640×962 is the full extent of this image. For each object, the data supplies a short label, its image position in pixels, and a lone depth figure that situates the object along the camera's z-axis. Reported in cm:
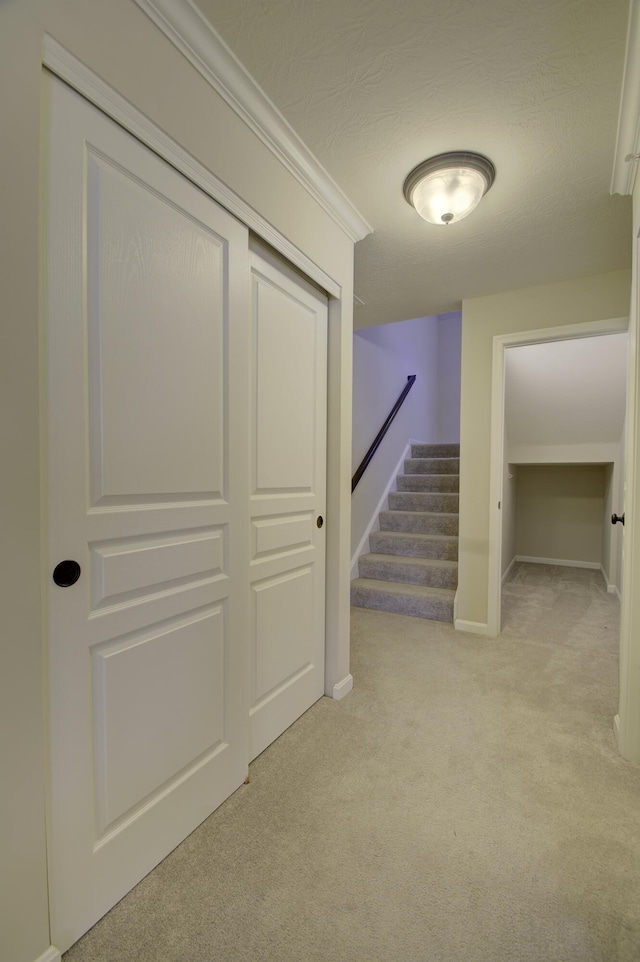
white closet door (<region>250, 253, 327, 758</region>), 162
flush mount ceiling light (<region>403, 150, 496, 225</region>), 165
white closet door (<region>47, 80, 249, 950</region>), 94
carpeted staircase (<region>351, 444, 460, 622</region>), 326
